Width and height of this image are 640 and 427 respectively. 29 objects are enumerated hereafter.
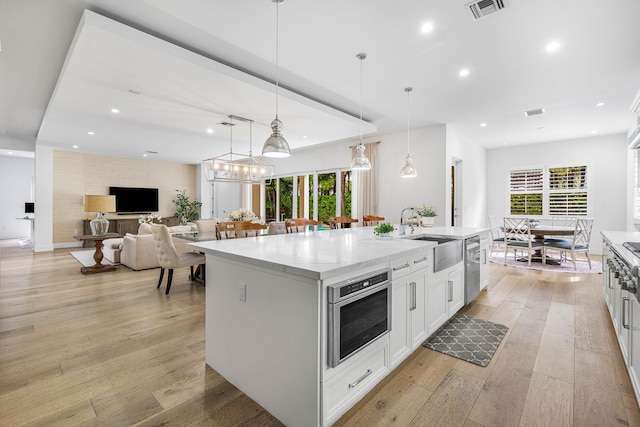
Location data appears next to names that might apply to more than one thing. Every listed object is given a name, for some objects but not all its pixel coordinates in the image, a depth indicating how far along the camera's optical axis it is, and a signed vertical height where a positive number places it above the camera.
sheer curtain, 7.16 +0.63
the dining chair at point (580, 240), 5.31 -0.52
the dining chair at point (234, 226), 3.71 -0.20
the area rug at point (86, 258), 6.05 -1.06
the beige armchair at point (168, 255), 4.00 -0.62
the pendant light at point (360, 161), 3.68 +0.63
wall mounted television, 9.32 +0.35
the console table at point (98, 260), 5.18 -0.91
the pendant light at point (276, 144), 2.69 +0.61
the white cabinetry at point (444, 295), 2.56 -0.80
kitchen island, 1.50 -0.66
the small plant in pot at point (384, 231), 2.91 -0.20
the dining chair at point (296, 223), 4.35 -0.18
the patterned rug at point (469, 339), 2.41 -1.15
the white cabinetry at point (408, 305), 2.04 -0.69
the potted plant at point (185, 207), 10.56 +0.12
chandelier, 5.39 +0.80
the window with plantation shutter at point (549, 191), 7.30 +0.53
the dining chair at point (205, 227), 5.18 -0.29
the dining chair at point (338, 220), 4.88 -0.16
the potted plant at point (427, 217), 4.83 -0.10
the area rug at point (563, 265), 5.35 -1.05
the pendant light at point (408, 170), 4.17 +0.58
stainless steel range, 1.68 -0.35
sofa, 5.36 -0.73
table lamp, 5.62 +0.04
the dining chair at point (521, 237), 5.61 -0.51
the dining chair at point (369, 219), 5.00 -0.14
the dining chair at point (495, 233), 6.22 -0.59
